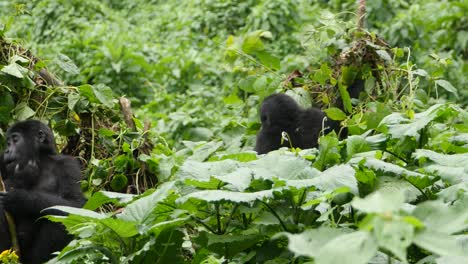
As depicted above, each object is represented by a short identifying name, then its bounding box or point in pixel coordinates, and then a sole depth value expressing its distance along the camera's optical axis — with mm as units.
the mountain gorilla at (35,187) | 10281
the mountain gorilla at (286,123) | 13555
